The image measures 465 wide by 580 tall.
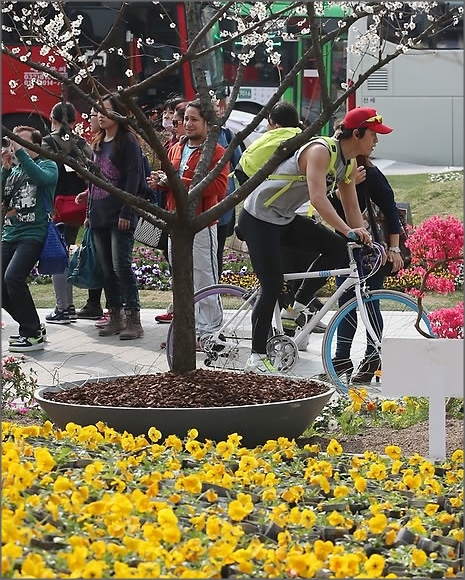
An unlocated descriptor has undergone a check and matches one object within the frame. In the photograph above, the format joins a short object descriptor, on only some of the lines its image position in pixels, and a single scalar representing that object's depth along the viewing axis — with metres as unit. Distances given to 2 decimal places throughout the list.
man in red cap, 12.06
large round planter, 9.43
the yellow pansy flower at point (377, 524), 6.65
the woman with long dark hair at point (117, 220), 16.73
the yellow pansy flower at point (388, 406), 11.04
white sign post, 8.56
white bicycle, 12.85
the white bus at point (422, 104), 42.50
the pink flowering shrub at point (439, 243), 12.69
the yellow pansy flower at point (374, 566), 5.87
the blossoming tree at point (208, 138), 9.76
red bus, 36.41
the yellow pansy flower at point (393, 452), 8.56
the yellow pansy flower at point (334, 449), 8.87
